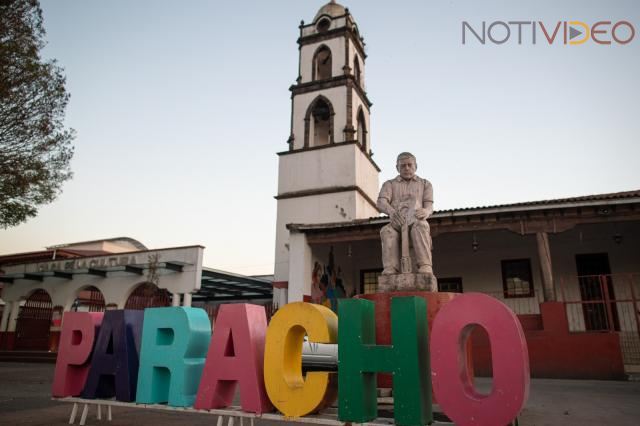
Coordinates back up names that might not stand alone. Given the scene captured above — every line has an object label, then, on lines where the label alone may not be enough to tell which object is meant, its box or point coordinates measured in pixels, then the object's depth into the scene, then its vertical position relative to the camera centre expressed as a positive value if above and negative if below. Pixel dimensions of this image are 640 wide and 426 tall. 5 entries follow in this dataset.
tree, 10.27 +5.22
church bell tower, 18.33 +8.77
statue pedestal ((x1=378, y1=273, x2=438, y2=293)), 5.55 +0.70
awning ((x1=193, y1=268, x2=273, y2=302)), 19.31 +2.54
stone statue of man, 5.77 +1.59
